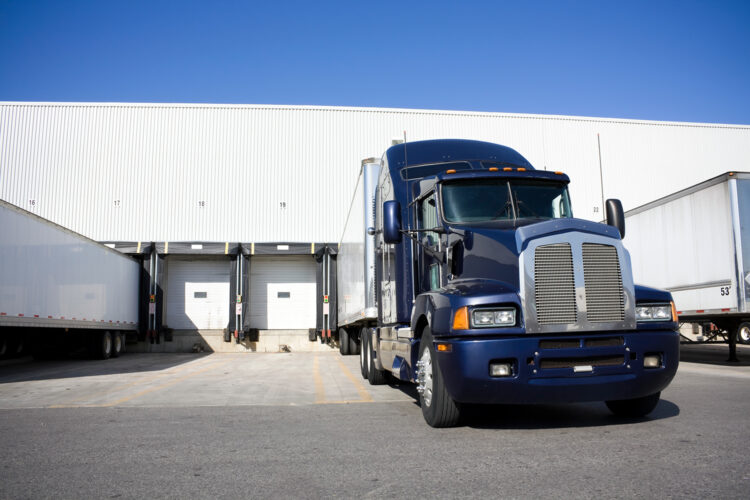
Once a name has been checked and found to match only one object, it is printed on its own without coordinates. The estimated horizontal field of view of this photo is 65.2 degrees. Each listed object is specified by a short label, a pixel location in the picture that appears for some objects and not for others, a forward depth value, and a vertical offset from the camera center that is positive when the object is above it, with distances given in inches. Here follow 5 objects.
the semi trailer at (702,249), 462.6 +53.0
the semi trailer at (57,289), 519.2 +38.2
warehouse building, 1071.6 +253.9
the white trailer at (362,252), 405.7 +51.3
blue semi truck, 203.5 +2.4
